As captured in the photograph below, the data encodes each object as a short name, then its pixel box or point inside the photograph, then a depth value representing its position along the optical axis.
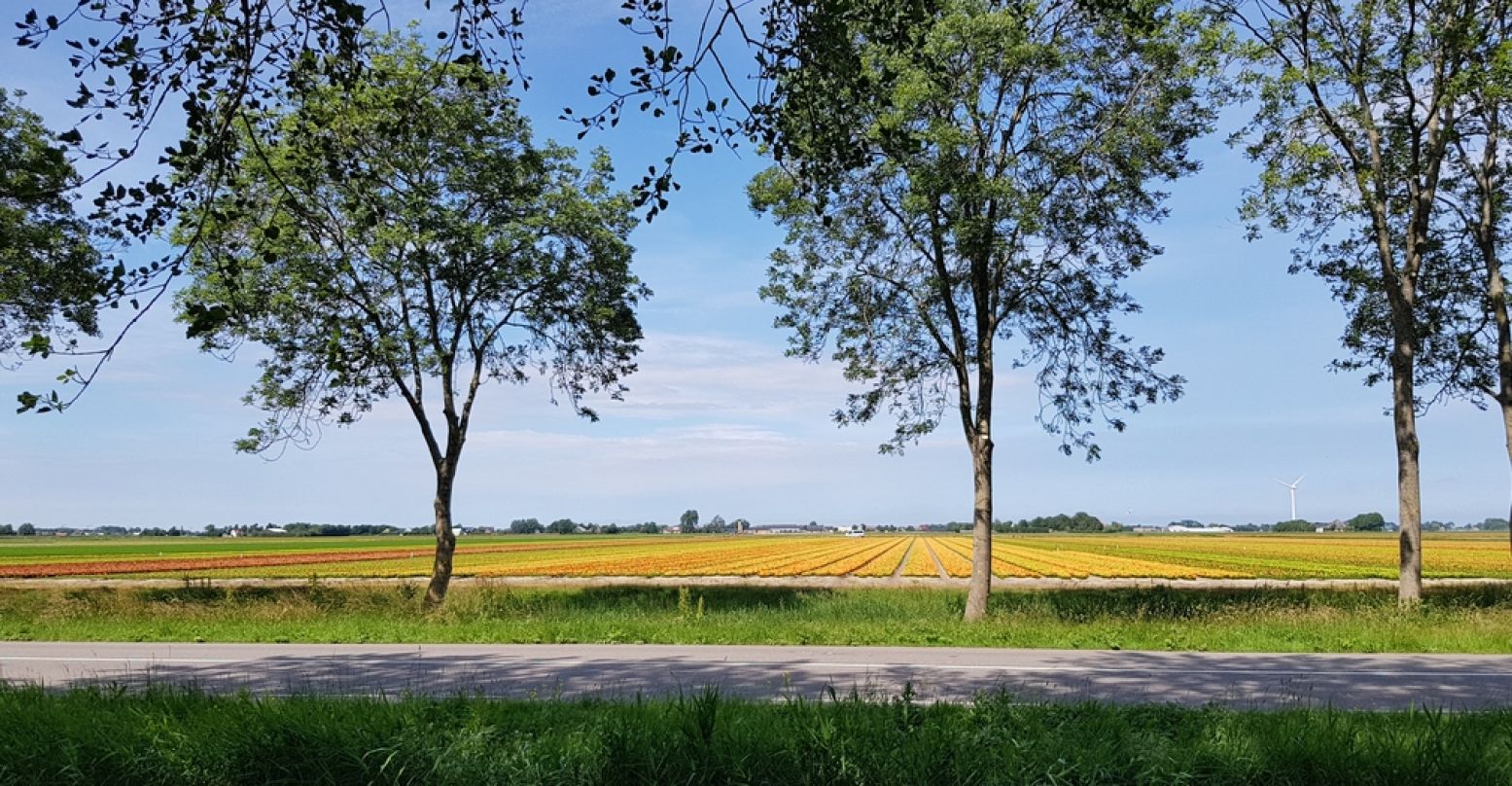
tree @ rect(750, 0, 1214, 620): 17.09
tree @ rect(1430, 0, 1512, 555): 16.66
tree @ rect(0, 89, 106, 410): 19.09
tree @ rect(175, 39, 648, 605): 18.78
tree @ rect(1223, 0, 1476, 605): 18.28
